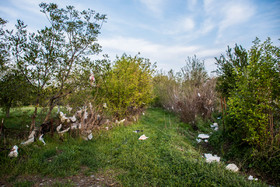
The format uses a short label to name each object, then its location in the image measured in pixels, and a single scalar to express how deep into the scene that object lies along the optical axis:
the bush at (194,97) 7.91
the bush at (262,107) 3.38
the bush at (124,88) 6.47
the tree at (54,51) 3.95
